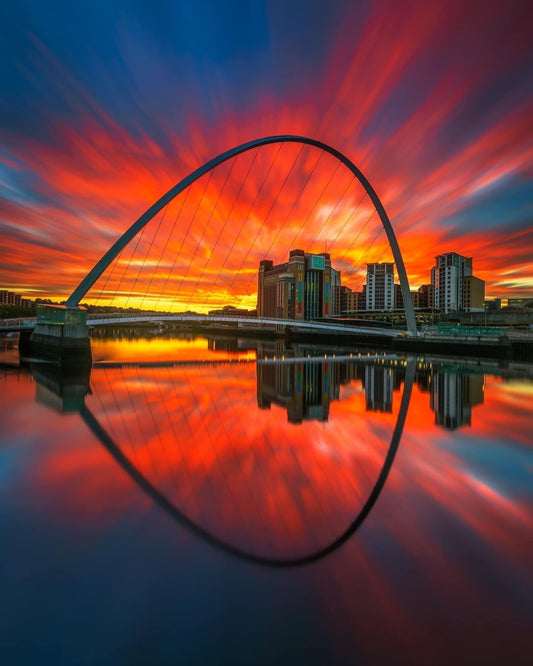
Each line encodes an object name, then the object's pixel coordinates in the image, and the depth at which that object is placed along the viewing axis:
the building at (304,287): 98.69
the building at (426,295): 112.59
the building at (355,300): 125.25
